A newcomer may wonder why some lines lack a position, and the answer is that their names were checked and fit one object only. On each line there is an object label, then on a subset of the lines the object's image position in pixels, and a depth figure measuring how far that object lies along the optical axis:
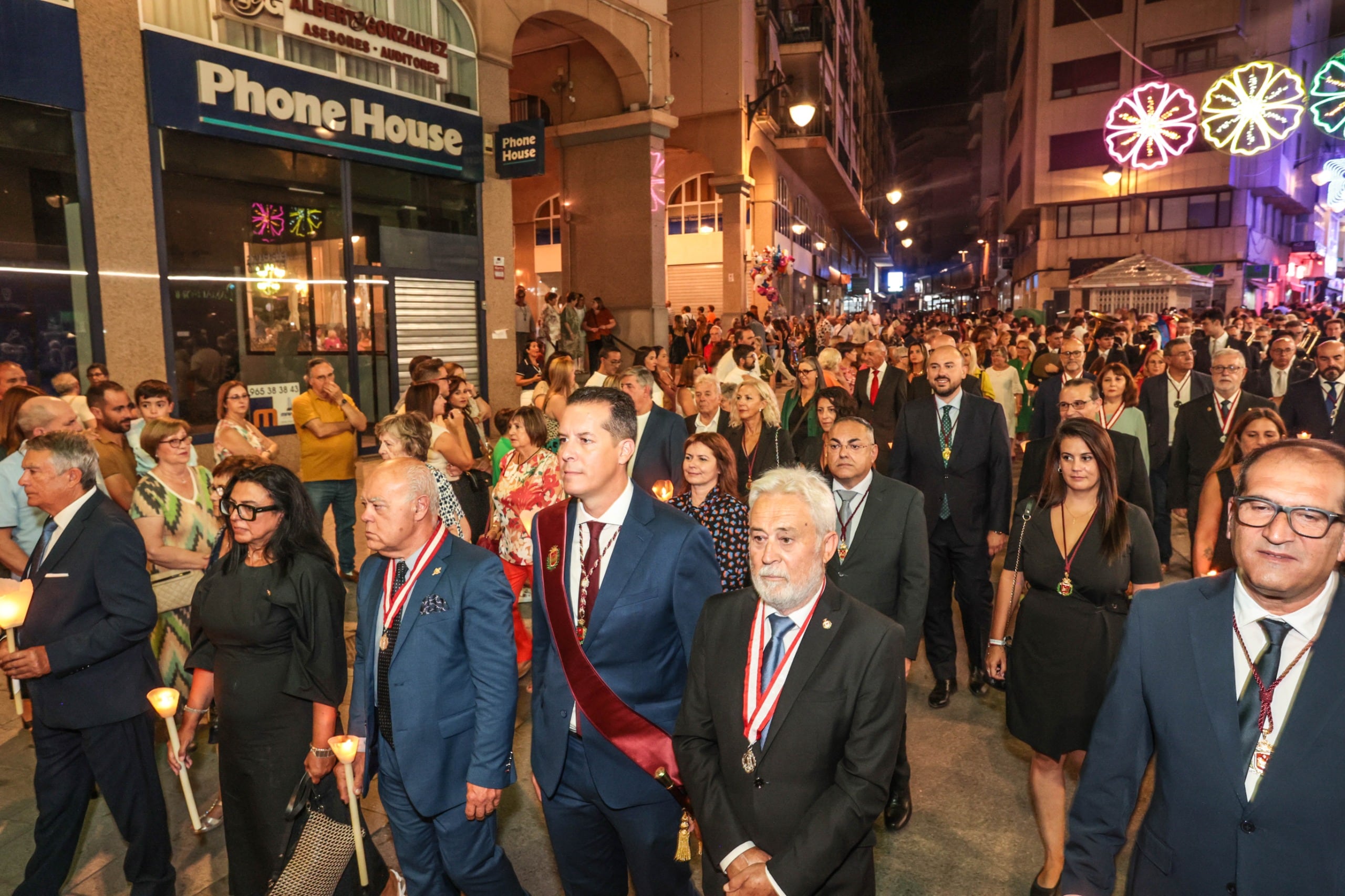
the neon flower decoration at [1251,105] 17.97
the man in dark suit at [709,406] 7.38
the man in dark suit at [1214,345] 12.26
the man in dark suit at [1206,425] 6.99
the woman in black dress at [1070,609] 3.70
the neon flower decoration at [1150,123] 26.09
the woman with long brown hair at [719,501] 4.79
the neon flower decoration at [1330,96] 15.47
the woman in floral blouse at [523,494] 5.66
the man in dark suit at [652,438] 6.51
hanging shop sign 14.14
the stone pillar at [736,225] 25.38
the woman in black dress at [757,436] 6.42
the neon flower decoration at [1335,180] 31.05
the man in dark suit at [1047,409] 7.84
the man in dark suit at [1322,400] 7.47
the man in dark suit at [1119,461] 5.31
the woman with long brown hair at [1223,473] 5.13
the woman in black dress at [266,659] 3.37
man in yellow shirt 7.73
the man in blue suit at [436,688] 3.05
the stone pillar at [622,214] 18.34
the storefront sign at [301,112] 10.28
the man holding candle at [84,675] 3.57
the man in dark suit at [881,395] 9.03
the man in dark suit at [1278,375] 9.85
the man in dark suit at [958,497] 5.68
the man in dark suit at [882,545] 4.43
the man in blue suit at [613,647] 2.98
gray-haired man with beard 2.51
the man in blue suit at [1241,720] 1.97
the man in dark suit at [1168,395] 8.34
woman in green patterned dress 4.89
